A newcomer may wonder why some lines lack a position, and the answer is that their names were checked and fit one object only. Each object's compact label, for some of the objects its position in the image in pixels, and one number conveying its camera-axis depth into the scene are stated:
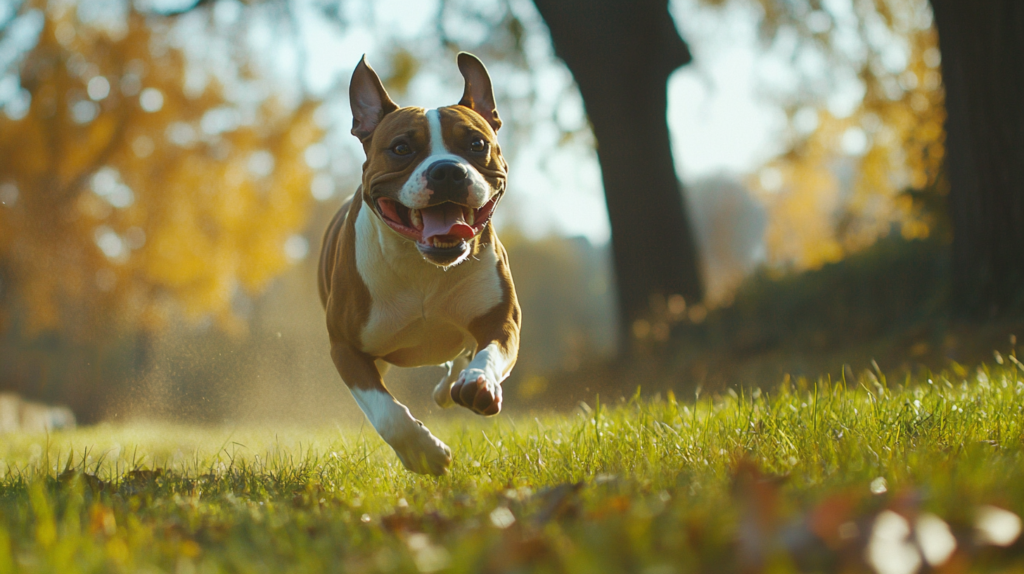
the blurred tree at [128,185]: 15.79
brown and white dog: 3.48
